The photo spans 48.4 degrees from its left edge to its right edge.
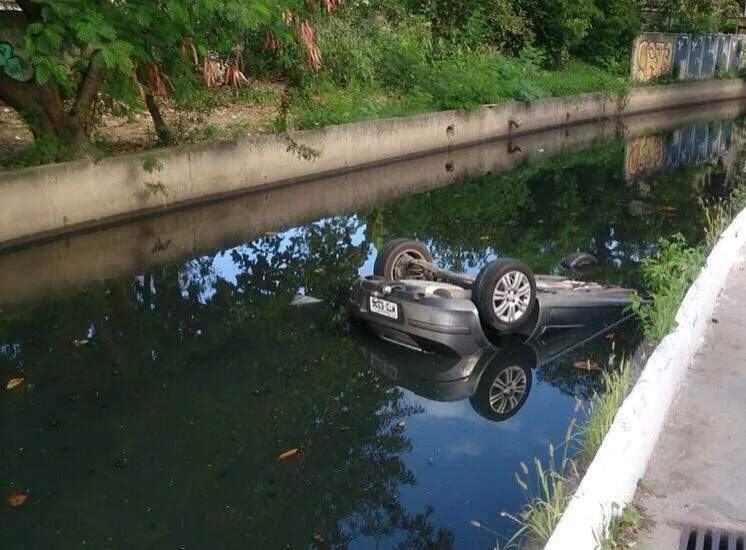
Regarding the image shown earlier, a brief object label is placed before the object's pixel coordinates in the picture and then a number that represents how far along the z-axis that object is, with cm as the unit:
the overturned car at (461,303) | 739
